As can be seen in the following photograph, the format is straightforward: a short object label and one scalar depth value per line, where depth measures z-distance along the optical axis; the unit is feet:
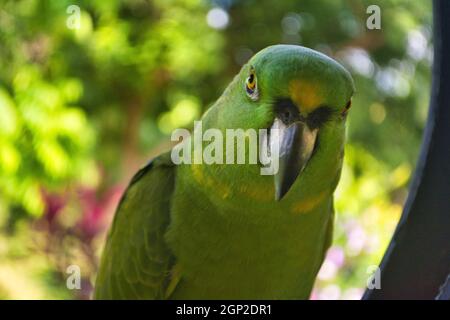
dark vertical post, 2.04
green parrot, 2.09
